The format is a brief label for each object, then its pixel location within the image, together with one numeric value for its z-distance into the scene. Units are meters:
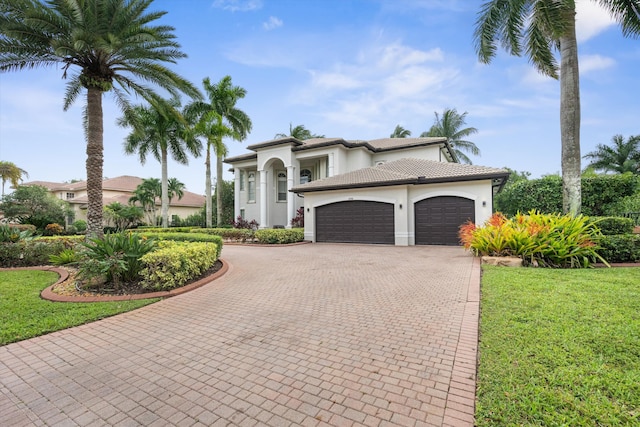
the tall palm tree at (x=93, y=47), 9.25
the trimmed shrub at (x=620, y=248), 9.06
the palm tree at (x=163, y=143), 25.12
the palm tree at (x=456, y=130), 35.03
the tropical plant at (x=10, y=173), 33.62
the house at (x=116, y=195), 34.34
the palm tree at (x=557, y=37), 10.86
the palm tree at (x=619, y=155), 28.00
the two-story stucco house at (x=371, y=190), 15.35
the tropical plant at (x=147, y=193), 35.28
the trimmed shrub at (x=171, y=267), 6.80
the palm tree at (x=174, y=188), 38.62
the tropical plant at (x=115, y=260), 6.73
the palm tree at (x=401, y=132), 39.38
